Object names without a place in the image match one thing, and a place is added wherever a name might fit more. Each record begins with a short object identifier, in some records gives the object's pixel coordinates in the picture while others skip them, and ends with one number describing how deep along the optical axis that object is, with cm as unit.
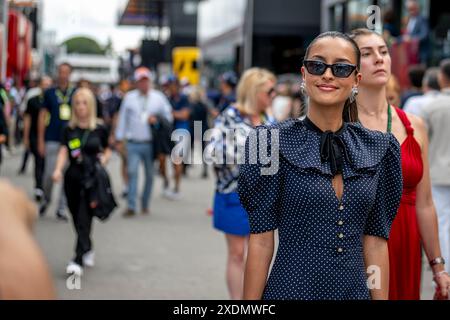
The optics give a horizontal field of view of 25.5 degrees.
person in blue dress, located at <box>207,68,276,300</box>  684
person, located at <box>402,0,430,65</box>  1429
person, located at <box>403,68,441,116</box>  894
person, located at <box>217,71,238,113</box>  1501
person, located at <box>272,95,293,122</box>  1812
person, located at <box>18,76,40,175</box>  1534
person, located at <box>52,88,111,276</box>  877
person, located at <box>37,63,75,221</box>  1230
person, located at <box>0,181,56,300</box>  151
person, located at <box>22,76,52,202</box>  1369
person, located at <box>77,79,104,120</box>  1321
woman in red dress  451
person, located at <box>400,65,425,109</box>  1154
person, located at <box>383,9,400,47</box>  1443
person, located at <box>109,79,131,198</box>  1557
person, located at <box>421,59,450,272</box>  763
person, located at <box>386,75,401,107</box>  715
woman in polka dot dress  328
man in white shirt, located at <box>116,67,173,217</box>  1312
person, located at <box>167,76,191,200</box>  1833
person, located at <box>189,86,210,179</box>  2010
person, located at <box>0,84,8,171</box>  1097
